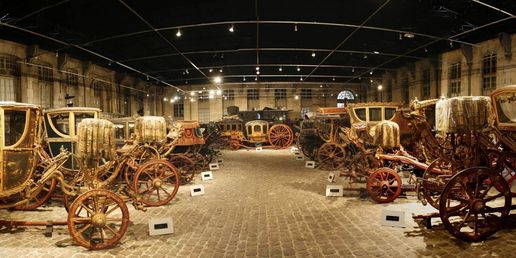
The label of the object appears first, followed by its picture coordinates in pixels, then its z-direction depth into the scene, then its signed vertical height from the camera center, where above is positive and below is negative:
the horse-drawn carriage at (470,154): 4.37 -0.47
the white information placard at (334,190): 7.18 -1.47
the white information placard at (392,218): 5.01 -1.49
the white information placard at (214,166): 11.06 -1.38
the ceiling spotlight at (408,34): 10.78 +3.01
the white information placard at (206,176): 9.22 -1.43
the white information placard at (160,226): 4.86 -1.52
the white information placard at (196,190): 7.49 -1.49
